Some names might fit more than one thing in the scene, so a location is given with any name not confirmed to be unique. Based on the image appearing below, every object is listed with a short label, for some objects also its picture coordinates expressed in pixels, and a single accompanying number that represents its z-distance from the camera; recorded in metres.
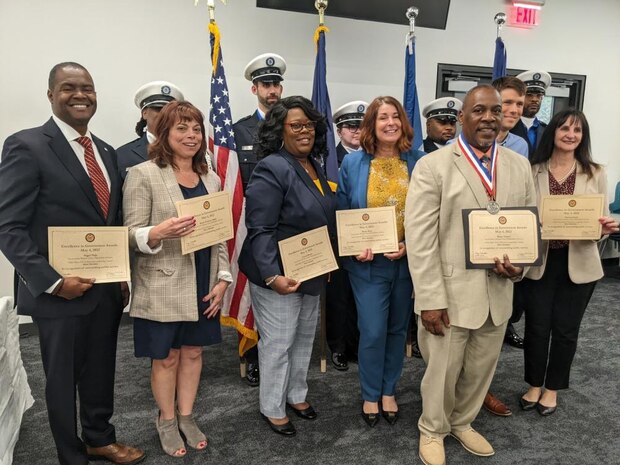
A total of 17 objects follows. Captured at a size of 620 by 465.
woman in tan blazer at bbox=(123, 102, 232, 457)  1.79
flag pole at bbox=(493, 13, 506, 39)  3.84
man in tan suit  1.80
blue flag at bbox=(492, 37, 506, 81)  3.89
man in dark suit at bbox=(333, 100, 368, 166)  3.47
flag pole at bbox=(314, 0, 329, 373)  3.02
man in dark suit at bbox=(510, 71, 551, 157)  3.36
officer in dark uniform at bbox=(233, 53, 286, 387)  2.99
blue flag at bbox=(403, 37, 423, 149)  3.72
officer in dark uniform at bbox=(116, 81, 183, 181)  2.74
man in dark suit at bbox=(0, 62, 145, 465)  1.55
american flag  2.79
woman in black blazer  1.96
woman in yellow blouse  2.13
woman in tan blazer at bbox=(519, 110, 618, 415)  2.19
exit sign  4.70
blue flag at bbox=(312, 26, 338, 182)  3.54
